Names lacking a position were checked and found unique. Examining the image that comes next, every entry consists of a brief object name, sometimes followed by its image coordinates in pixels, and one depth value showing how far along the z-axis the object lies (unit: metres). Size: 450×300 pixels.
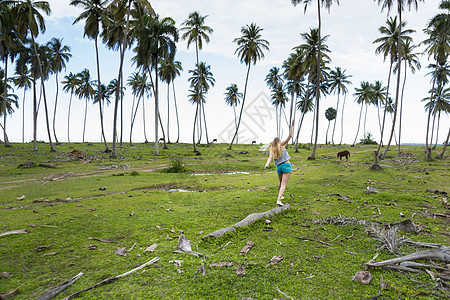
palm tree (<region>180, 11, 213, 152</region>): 33.30
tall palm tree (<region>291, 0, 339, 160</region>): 24.23
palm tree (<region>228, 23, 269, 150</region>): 35.81
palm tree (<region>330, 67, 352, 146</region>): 53.09
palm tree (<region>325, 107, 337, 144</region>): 83.25
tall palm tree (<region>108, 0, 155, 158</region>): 25.36
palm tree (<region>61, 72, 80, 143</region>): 52.66
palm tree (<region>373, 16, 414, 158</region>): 28.63
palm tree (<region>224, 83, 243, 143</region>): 67.50
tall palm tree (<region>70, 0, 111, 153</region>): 27.64
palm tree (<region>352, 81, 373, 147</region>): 54.75
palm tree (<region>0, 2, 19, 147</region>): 26.11
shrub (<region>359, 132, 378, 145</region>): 69.26
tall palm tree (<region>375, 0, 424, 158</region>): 17.53
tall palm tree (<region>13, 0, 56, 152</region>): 26.18
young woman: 6.79
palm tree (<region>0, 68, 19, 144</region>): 41.19
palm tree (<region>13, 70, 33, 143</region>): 42.67
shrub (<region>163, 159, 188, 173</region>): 17.19
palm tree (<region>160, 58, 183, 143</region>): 44.91
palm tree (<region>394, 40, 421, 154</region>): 31.67
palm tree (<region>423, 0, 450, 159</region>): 24.55
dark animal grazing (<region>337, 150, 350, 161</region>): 22.38
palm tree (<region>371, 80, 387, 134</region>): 55.31
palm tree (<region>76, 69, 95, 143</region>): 53.19
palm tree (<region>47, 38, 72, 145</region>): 40.12
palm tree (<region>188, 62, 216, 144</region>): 51.81
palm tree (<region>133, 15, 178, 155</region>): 31.73
